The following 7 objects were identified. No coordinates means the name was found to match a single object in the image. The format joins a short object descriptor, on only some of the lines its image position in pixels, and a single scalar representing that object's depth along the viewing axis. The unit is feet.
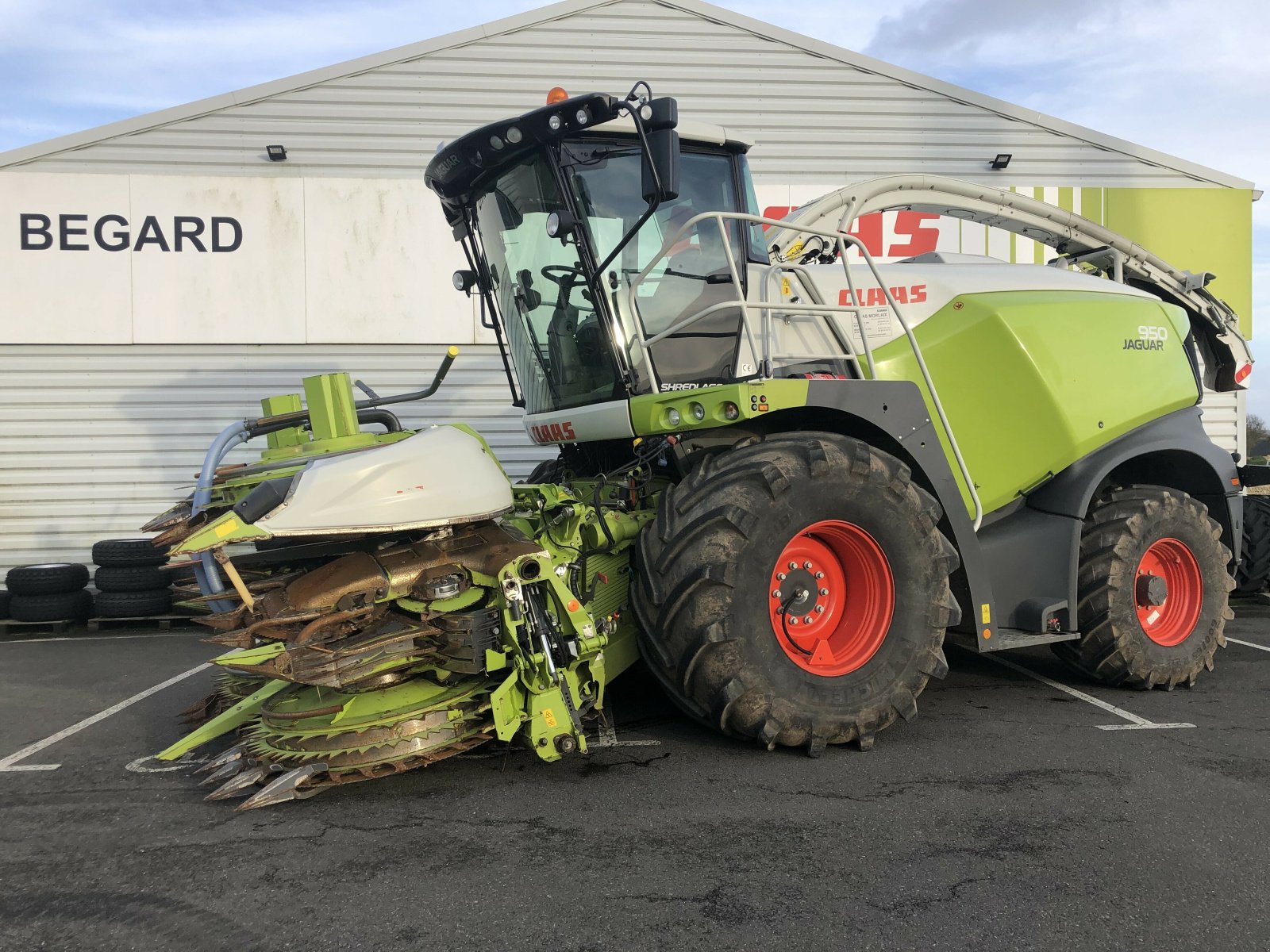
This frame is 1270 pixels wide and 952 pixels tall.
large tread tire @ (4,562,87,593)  27.43
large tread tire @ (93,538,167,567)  27.89
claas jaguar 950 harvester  12.14
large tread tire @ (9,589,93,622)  27.25
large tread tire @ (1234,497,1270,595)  27.20
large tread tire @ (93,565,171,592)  27.76
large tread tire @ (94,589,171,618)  27.55
